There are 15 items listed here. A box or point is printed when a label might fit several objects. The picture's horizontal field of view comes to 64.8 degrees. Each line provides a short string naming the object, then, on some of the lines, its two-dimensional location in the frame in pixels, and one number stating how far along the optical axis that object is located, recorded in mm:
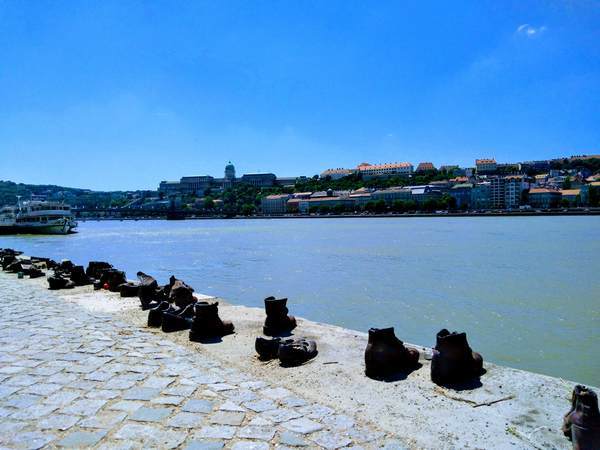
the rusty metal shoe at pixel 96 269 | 14719
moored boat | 66750
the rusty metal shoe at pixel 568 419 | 3802
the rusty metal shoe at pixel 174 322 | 7781
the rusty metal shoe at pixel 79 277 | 13234
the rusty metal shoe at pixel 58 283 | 12438
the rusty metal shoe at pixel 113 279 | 12293
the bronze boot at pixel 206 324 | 7301
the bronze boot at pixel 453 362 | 5152
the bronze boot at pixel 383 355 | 5477
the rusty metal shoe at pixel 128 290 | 11219
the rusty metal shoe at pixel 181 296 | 9445
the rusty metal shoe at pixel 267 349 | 6250
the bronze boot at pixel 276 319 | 7665
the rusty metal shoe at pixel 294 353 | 6021
